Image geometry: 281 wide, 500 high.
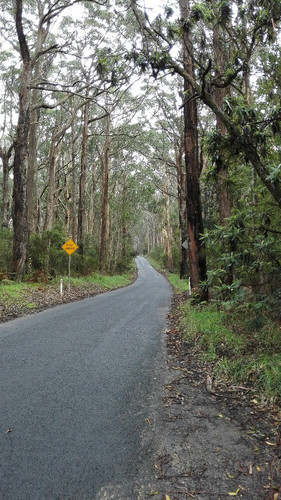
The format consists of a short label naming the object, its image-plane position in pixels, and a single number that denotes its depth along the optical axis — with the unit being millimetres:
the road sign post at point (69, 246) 15151
